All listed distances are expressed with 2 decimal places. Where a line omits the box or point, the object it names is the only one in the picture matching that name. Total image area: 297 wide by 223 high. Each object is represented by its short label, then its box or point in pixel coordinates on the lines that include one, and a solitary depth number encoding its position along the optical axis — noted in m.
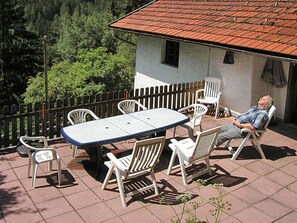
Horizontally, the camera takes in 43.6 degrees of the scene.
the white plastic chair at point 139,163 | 5.32
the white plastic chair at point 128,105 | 8.74
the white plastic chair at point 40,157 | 5.85
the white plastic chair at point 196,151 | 5.90
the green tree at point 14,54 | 34.62
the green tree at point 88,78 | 17.23
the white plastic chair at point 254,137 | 6.96
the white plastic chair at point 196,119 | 7.68
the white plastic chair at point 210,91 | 10.23
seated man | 6.93
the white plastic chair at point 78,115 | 7.75
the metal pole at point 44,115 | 7.88
